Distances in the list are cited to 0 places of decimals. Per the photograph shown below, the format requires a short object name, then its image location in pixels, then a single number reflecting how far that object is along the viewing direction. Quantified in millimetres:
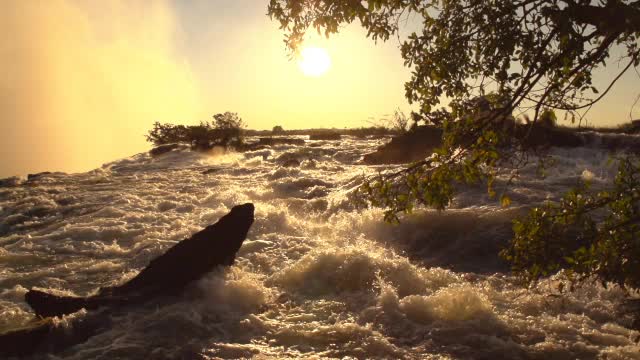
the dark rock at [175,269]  7547
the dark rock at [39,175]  26469
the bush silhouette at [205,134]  35250
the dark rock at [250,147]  32603
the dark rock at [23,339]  6621
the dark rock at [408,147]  21984
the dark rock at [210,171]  24906
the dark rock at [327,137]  36919
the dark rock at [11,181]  24364
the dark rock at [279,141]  34406
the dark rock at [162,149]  34688
